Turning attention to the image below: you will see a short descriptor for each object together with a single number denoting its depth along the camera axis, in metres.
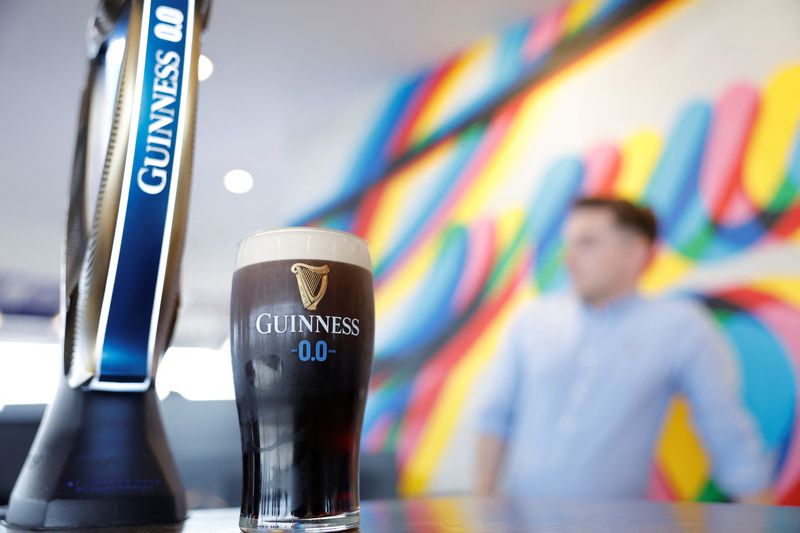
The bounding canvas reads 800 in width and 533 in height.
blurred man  2.41
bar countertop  0.45
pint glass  0.51
